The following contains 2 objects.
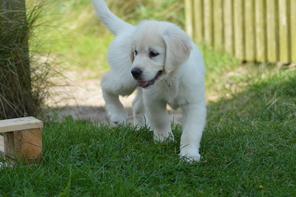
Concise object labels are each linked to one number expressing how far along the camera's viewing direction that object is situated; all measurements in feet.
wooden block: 18.07
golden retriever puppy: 19.79
